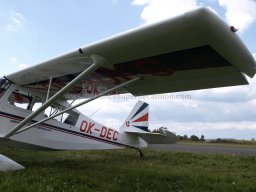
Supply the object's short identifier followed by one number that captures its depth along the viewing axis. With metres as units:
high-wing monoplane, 3.17
